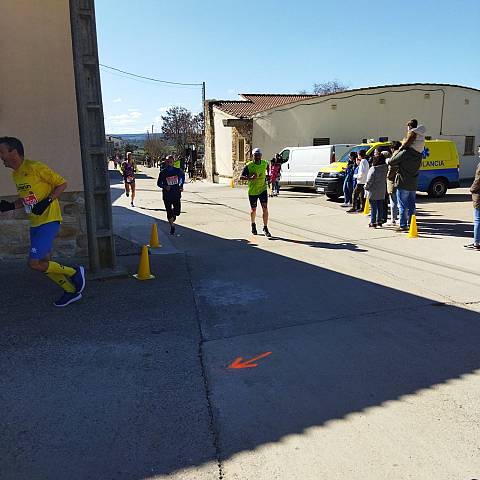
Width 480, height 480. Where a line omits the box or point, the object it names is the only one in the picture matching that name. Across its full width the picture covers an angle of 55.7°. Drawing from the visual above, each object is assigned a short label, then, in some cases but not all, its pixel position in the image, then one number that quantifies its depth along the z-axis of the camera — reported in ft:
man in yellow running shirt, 15.49
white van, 60.85
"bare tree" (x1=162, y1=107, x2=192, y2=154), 192.44
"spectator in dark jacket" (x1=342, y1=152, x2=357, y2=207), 44.80
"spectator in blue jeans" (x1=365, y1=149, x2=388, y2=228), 33.30
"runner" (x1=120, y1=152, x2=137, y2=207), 49.11
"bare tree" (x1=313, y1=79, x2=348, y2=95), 222.89
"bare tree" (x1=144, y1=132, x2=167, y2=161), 213.05
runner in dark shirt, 31.50
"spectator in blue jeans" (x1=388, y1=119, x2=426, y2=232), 29.71
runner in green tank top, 30.07
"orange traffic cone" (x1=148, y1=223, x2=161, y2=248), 27.68
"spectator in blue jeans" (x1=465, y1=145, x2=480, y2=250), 25.09
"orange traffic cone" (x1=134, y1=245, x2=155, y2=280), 20.63
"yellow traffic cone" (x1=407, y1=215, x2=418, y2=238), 30.12
